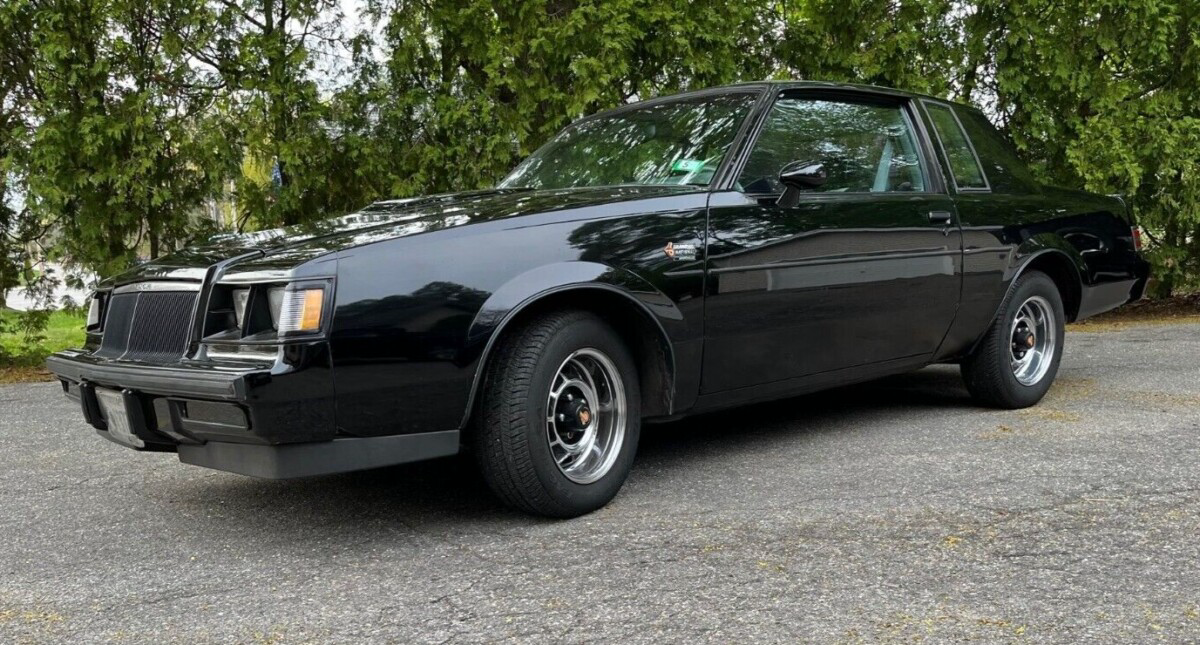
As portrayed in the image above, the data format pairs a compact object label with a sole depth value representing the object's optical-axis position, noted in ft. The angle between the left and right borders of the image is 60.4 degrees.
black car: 10.07
